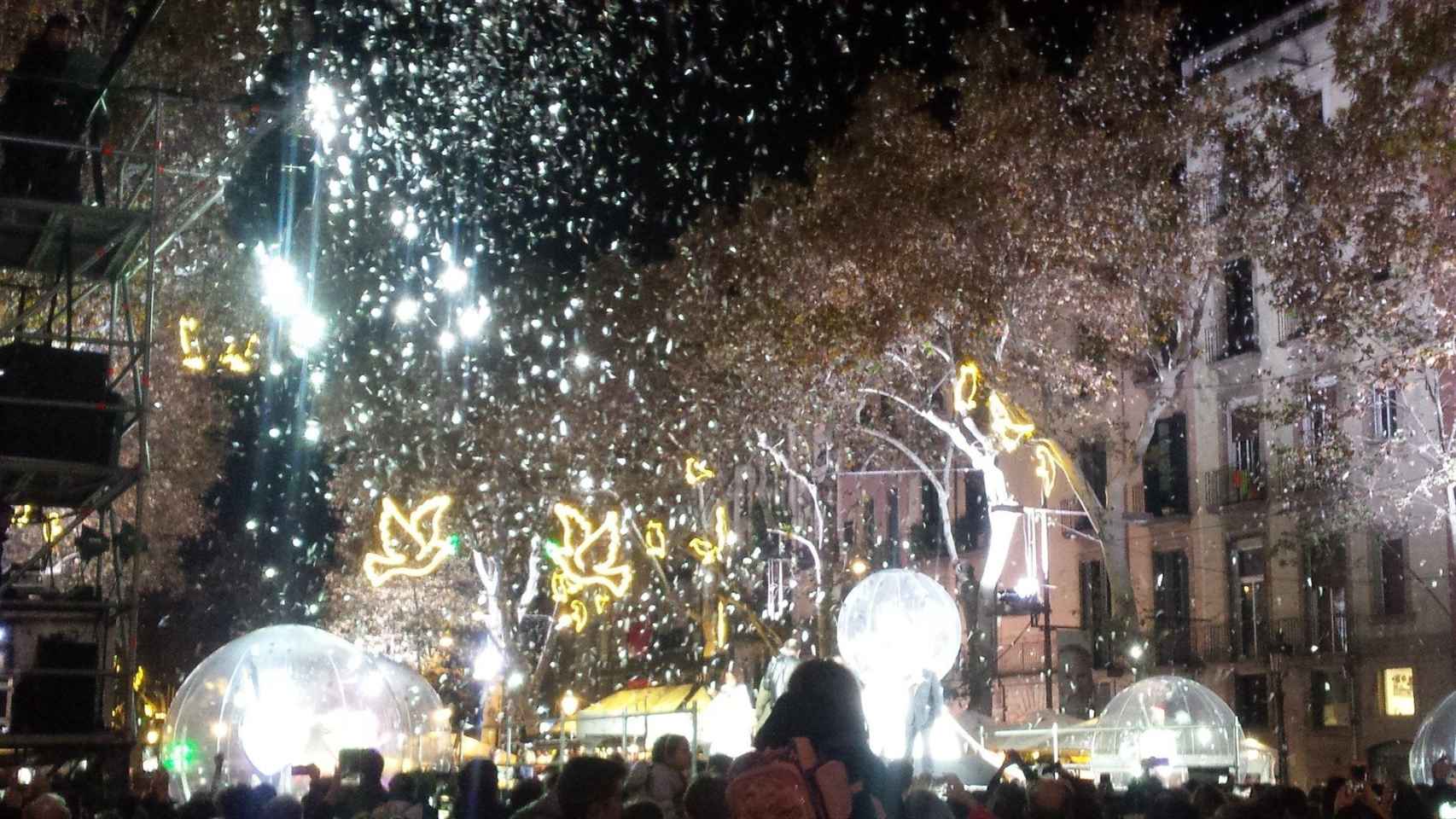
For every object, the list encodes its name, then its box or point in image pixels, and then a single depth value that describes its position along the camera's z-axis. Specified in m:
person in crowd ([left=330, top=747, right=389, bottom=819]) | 8.52
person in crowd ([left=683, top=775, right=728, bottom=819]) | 6.04
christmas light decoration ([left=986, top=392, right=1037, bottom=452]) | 20.83
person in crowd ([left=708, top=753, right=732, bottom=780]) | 7.82
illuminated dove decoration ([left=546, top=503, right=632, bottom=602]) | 15.38
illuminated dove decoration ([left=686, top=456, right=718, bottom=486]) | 23.73
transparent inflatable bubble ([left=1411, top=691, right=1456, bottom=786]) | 15.25
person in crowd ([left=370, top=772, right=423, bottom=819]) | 7.78
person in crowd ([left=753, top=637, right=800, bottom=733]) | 14.56
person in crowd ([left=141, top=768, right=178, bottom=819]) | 9.48
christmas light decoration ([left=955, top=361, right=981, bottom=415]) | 21.36
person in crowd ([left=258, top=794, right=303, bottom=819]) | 6.83
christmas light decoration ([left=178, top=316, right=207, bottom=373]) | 18.64
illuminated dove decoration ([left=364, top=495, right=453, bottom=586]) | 14.16
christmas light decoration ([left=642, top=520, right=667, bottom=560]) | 22.38
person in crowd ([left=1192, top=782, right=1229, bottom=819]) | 8.84
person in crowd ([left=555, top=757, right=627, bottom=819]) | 5.32
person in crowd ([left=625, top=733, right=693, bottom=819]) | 7.49
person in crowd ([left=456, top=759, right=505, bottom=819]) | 7.62
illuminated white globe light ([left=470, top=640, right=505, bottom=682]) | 30.20
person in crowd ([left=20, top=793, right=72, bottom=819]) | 6.59
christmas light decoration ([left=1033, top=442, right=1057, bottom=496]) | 20.89
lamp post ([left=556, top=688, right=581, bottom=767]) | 37.25
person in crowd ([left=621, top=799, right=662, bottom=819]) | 5.76
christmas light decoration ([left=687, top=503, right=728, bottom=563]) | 23.62
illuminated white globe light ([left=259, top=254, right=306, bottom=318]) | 20.48
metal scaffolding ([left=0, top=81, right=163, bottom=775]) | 9.41
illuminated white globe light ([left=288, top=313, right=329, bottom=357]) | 25.39
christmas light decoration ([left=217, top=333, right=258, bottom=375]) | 20.67
